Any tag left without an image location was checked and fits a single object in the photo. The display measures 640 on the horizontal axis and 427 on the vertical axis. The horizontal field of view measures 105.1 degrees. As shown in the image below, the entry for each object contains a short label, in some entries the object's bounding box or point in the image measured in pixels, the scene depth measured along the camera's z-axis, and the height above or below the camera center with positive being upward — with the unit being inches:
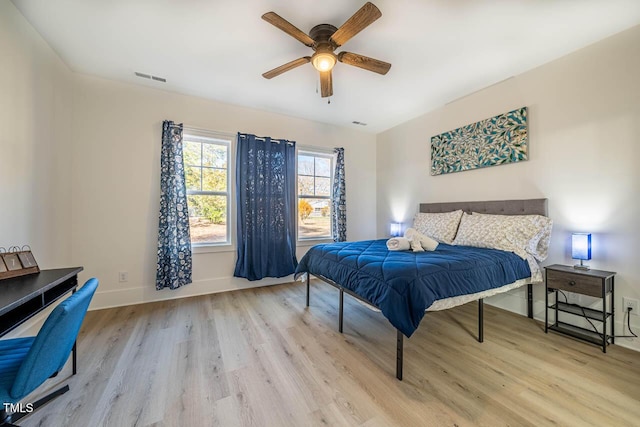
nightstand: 80.5 -28.6
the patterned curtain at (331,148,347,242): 172.6 +7.0
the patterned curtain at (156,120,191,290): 122.8 +0.1
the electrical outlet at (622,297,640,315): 83.0 -32.8
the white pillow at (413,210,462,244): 126.3 -8.1
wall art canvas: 111.2 +33.7
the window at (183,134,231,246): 136.6 +14.4
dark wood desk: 46.0 -16.8
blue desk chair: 39.8 -26.4
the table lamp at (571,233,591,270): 87.1 -13.6
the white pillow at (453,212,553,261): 98.7 -10.3
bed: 66.2 -21.0
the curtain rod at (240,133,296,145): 144.0 +44.4
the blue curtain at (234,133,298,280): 142.6 +2.7
